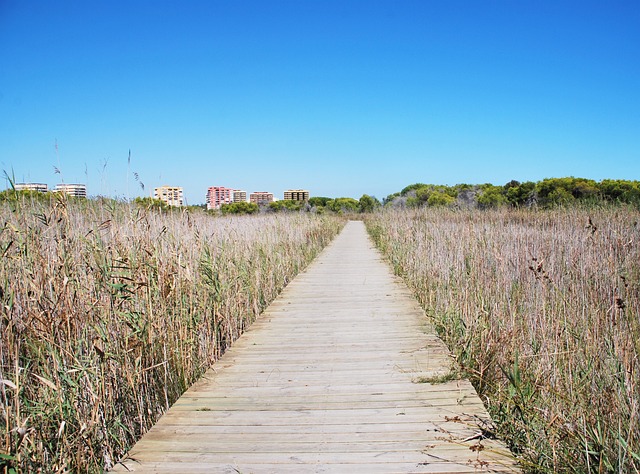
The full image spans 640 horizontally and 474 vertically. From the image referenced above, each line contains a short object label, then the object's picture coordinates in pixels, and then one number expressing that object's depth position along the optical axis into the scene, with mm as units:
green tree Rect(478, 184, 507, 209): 27134
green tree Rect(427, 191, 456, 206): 29847
